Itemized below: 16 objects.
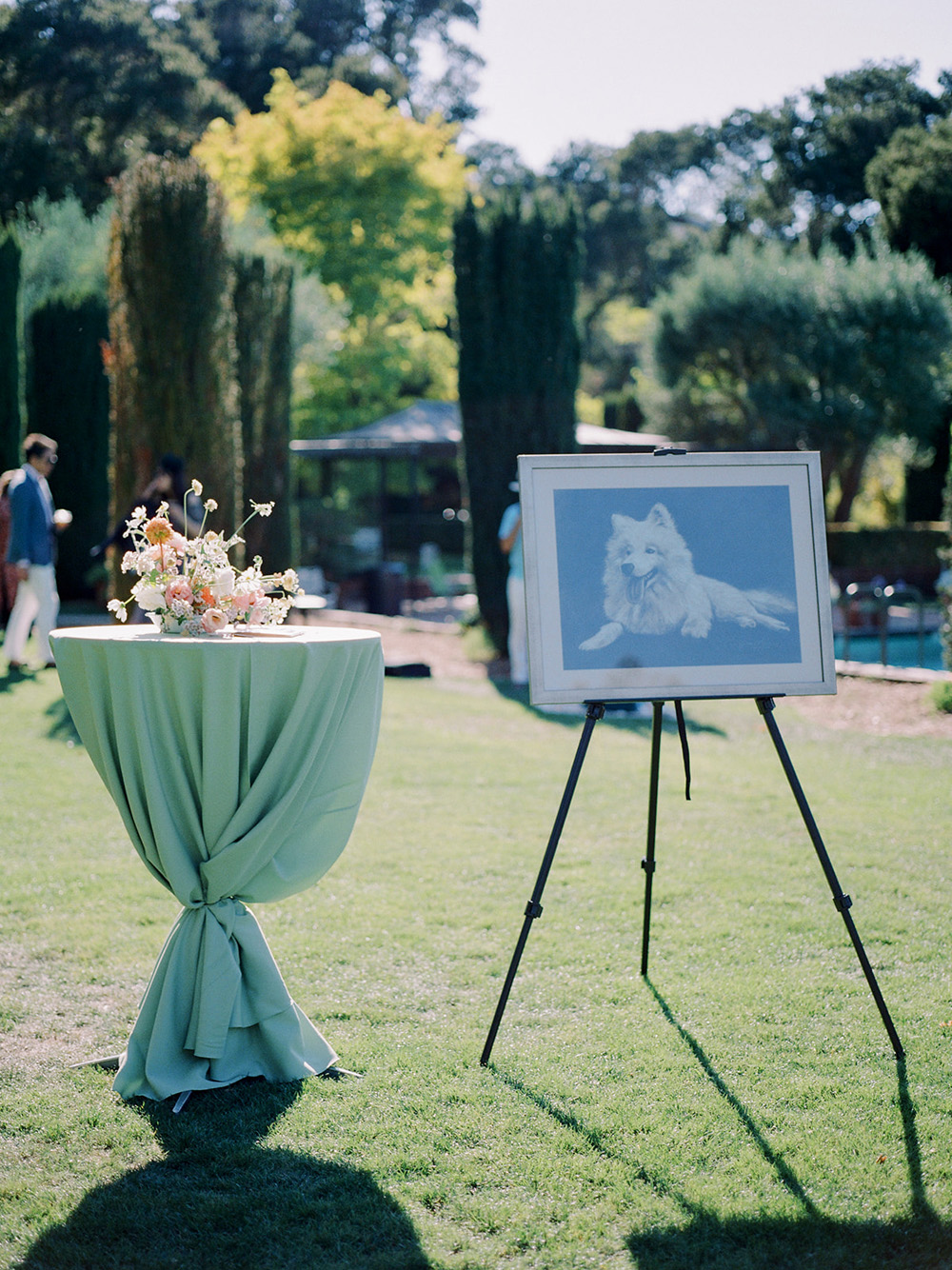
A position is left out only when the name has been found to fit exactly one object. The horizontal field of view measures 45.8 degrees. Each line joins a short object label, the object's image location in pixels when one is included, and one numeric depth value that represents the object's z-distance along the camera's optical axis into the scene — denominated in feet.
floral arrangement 11.62
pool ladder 38.93
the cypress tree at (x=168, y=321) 34.47
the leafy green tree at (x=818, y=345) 79.25
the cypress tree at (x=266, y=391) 48.70
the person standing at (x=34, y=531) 31.91
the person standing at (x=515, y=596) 33.50
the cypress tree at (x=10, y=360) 46.37
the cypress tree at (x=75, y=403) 53.31
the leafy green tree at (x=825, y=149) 88.12
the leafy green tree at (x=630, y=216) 141.49
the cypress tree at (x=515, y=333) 41.83
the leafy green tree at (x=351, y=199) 81.87
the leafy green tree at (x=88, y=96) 82.53
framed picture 11.84
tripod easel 11.43
